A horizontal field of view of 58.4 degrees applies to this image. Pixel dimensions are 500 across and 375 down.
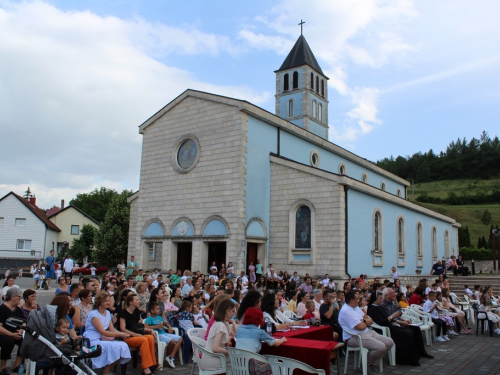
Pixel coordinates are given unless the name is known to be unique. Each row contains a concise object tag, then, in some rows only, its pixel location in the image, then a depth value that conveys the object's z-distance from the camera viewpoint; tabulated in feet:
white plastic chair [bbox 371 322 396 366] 27.94
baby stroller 19.02
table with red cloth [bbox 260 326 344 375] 18.89
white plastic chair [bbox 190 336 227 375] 19.54
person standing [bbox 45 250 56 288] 79.36
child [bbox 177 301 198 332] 29.05
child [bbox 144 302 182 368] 27.04
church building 66.44
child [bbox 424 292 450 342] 37.27
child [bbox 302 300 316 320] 31.04
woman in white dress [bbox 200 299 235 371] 19.58
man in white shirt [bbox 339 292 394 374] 24.99
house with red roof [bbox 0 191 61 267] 140.05
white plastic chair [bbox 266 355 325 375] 17.34
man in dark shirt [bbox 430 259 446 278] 87.81
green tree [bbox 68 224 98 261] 148.87
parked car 115.85
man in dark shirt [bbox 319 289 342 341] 28.63
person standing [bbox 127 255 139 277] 67.31
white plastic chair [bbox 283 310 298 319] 35.88
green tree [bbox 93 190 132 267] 120.67
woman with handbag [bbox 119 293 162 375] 23.18
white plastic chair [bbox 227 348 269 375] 17.99
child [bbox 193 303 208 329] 29.40
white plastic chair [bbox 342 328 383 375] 24.52
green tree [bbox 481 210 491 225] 218.44
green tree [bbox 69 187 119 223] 226.38
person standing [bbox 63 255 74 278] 73.41
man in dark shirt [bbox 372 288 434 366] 27.73
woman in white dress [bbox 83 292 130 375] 21.65
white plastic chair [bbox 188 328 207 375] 24.66
